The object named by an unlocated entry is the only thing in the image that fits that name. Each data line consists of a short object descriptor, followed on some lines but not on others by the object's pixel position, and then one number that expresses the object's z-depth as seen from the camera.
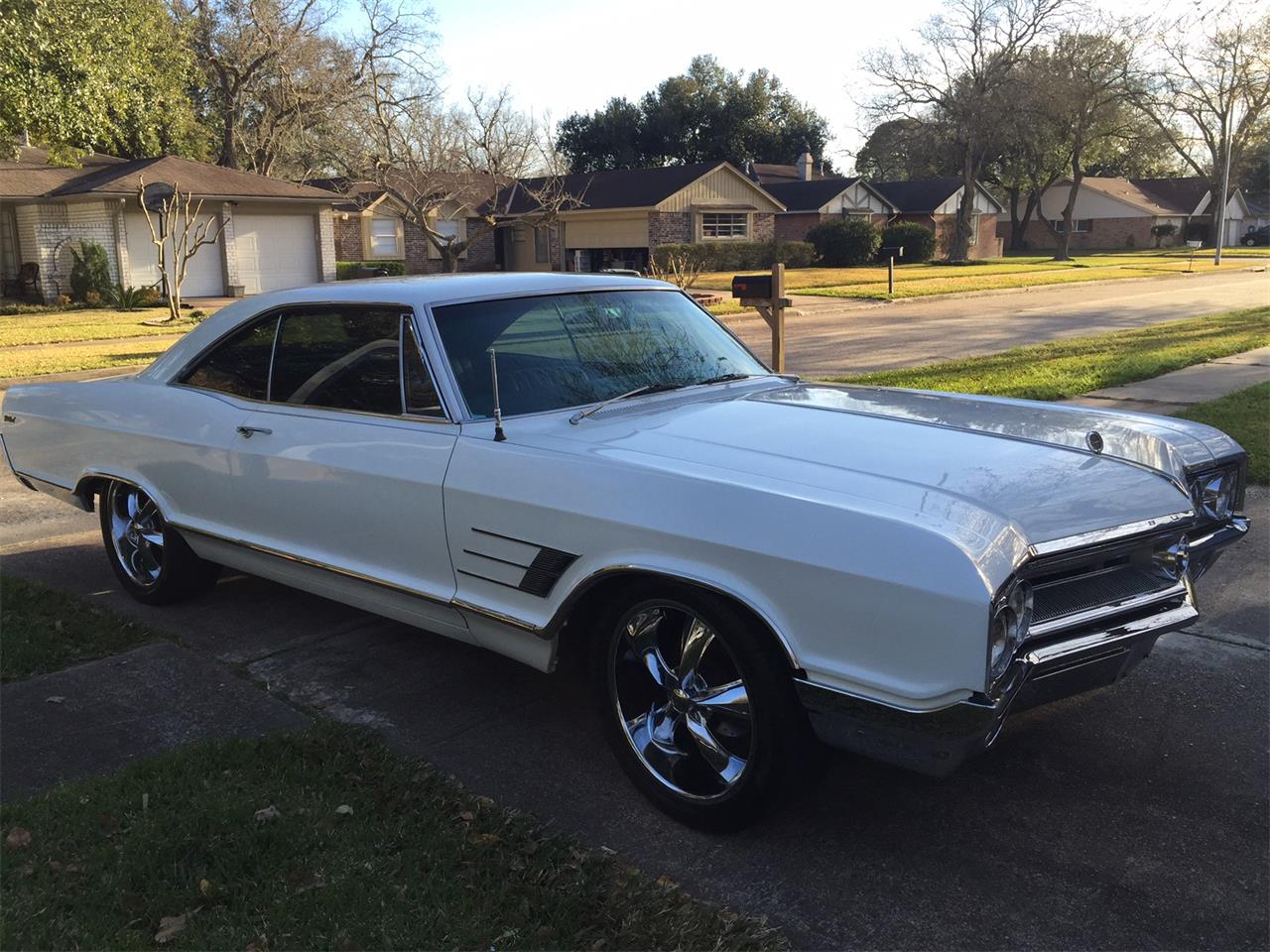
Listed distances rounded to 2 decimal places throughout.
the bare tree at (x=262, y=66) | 39.16
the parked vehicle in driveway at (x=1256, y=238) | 79.31
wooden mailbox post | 8.12
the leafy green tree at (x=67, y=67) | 17.19
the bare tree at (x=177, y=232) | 22.68
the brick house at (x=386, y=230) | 40.34
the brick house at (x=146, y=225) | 27.53
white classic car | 2.87
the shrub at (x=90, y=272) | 26.67
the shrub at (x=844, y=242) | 45.59
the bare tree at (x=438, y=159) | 26.47
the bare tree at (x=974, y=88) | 54.31
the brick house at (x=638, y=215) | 41.16
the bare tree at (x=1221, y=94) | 54.62
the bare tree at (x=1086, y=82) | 55.16
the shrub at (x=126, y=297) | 26.02
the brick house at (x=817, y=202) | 49.66
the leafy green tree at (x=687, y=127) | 63.47
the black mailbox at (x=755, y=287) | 8.05
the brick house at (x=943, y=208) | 55.16
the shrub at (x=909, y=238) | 50.88
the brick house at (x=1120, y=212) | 73.56
